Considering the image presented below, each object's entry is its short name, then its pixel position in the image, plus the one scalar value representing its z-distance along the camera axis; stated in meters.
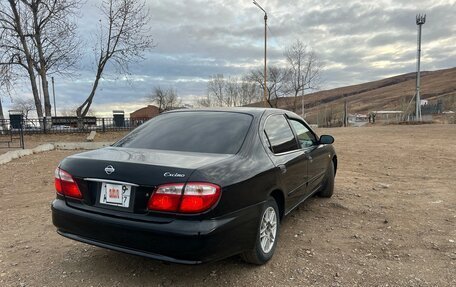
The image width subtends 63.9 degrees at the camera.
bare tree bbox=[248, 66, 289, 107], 56.66
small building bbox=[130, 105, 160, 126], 82.31
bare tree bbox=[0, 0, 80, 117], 23.47
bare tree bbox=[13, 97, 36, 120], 64.51
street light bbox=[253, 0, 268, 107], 24.54
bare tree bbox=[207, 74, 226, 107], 67.31
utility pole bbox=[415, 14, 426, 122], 31.47
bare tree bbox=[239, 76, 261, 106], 64.69
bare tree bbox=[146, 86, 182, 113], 74.75
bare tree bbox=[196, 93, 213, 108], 68.09
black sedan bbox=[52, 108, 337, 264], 2.64
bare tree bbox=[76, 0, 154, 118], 25.81
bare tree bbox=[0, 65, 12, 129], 24.05
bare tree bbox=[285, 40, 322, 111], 53.22
